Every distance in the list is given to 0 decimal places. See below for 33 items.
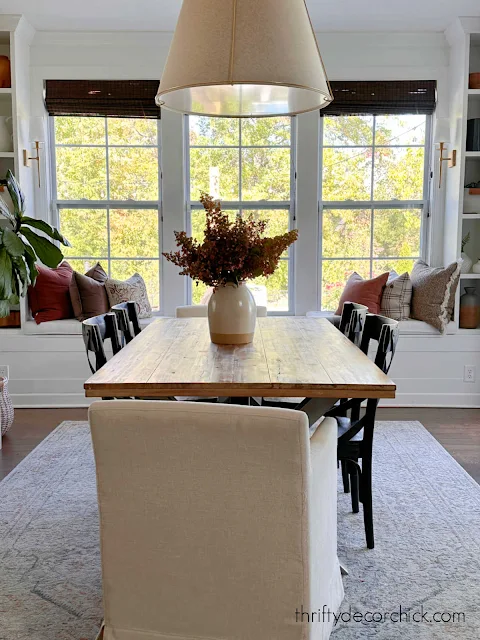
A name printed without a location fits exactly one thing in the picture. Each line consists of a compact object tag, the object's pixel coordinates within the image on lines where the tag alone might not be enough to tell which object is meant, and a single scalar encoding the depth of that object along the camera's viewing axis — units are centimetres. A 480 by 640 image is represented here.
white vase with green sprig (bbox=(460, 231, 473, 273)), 495
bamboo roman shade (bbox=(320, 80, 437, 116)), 503
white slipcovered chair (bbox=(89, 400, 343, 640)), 146
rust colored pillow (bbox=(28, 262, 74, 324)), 487
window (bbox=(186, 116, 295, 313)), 516
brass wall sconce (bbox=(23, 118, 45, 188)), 481
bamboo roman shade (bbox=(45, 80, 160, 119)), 503
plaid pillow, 487
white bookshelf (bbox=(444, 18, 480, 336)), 470
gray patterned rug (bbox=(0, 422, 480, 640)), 210
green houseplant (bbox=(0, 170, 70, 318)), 393
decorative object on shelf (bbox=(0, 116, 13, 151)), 481
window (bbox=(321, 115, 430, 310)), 515
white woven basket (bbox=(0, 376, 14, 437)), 402
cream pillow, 482
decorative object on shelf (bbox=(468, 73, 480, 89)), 475
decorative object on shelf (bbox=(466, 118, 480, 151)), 481
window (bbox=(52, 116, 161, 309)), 516
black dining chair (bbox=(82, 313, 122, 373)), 253
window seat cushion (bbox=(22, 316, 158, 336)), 479
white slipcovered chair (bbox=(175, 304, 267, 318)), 405
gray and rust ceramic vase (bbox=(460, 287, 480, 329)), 493
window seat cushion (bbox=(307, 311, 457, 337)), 479
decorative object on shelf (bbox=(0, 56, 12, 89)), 472
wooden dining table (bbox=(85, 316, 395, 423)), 203
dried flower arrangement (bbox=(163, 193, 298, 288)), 254
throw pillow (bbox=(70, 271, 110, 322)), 481
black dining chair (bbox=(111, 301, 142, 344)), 321
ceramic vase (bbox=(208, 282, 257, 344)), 269
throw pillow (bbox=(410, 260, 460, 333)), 474
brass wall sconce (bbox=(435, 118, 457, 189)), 483
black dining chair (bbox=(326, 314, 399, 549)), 250
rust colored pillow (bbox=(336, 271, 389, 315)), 479
